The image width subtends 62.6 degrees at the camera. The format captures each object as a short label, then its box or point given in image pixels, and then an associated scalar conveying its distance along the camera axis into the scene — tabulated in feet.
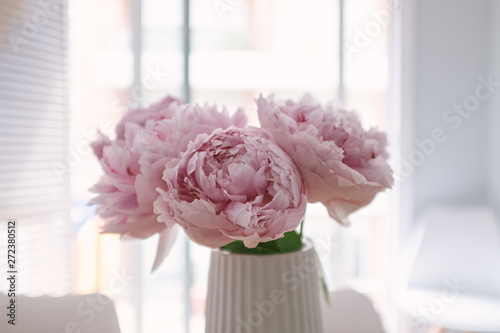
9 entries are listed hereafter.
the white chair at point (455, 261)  6.44
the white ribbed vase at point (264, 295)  1.56
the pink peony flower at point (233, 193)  1.27
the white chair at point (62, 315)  2.21
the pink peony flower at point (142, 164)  1.47
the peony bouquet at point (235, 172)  1.30
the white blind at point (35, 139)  5.02
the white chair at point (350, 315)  2.98
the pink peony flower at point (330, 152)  1.42
